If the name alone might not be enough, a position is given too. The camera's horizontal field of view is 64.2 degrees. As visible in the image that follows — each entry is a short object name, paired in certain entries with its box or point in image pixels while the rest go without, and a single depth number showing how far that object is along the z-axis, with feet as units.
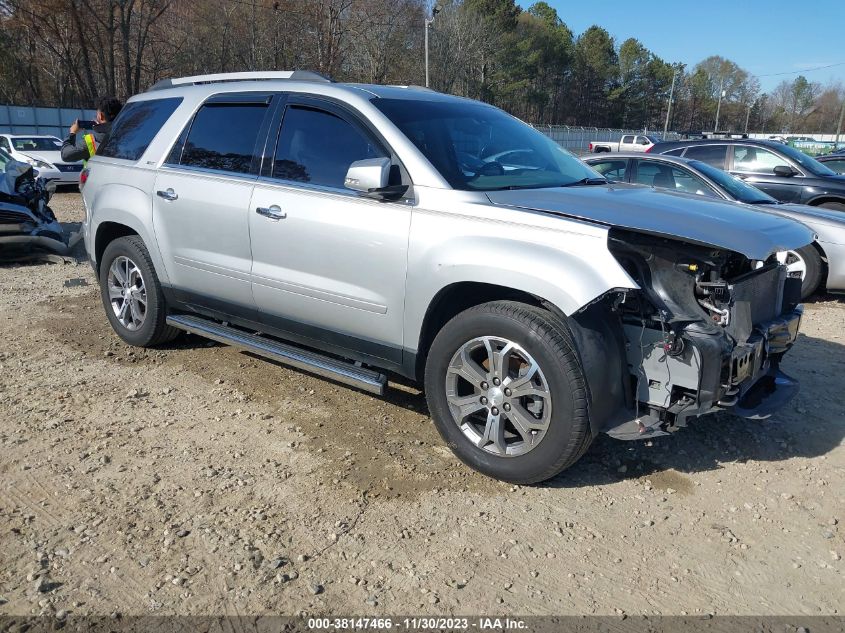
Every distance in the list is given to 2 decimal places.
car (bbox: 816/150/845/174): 43.55
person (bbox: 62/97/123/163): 27.13
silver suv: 10.04
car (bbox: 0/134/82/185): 58.39
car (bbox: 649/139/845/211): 30.04
